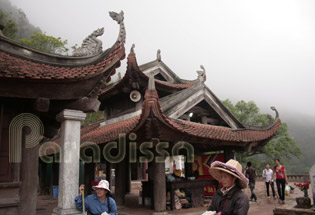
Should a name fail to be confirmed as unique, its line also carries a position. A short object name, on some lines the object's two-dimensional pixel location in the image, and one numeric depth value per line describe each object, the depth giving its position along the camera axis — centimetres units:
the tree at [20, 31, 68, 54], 2828
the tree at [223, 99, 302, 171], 3166
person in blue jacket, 433
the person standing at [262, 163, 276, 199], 1347
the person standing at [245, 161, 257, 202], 1180
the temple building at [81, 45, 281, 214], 829
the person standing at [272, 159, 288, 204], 1073
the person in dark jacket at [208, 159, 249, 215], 277
